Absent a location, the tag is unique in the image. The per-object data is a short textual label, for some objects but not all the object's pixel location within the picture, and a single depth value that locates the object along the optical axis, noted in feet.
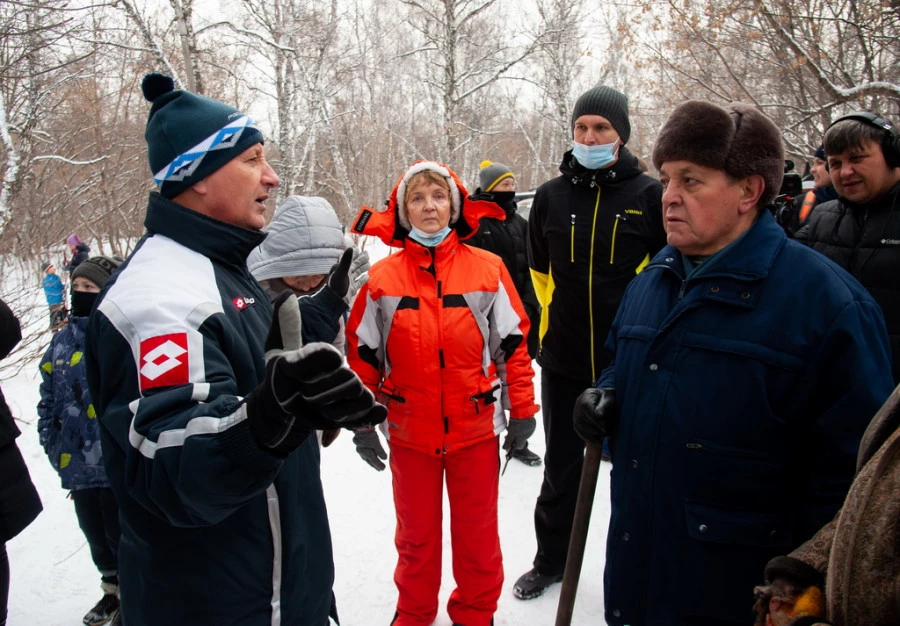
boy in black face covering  9.58
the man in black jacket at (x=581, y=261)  9.49
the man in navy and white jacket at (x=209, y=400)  3.65
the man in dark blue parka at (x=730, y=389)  4.53
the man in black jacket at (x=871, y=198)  9.21
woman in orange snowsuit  8.30
